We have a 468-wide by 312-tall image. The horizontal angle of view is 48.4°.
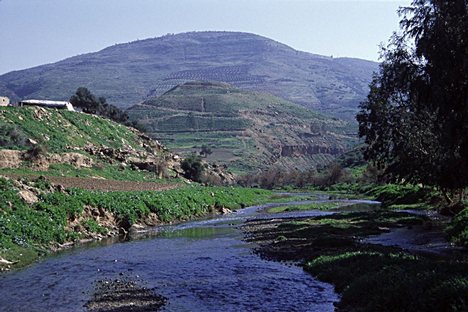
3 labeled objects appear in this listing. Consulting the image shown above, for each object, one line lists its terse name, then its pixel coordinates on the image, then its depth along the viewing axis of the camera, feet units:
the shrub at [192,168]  414.41
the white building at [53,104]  413.39
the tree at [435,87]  99.66
